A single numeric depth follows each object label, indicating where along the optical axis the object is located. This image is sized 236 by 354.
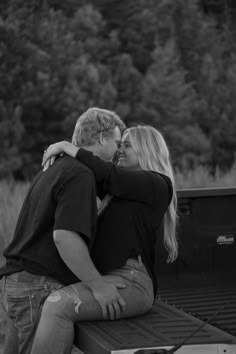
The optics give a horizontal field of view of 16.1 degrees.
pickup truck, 3.75
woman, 3.85
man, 3.70
